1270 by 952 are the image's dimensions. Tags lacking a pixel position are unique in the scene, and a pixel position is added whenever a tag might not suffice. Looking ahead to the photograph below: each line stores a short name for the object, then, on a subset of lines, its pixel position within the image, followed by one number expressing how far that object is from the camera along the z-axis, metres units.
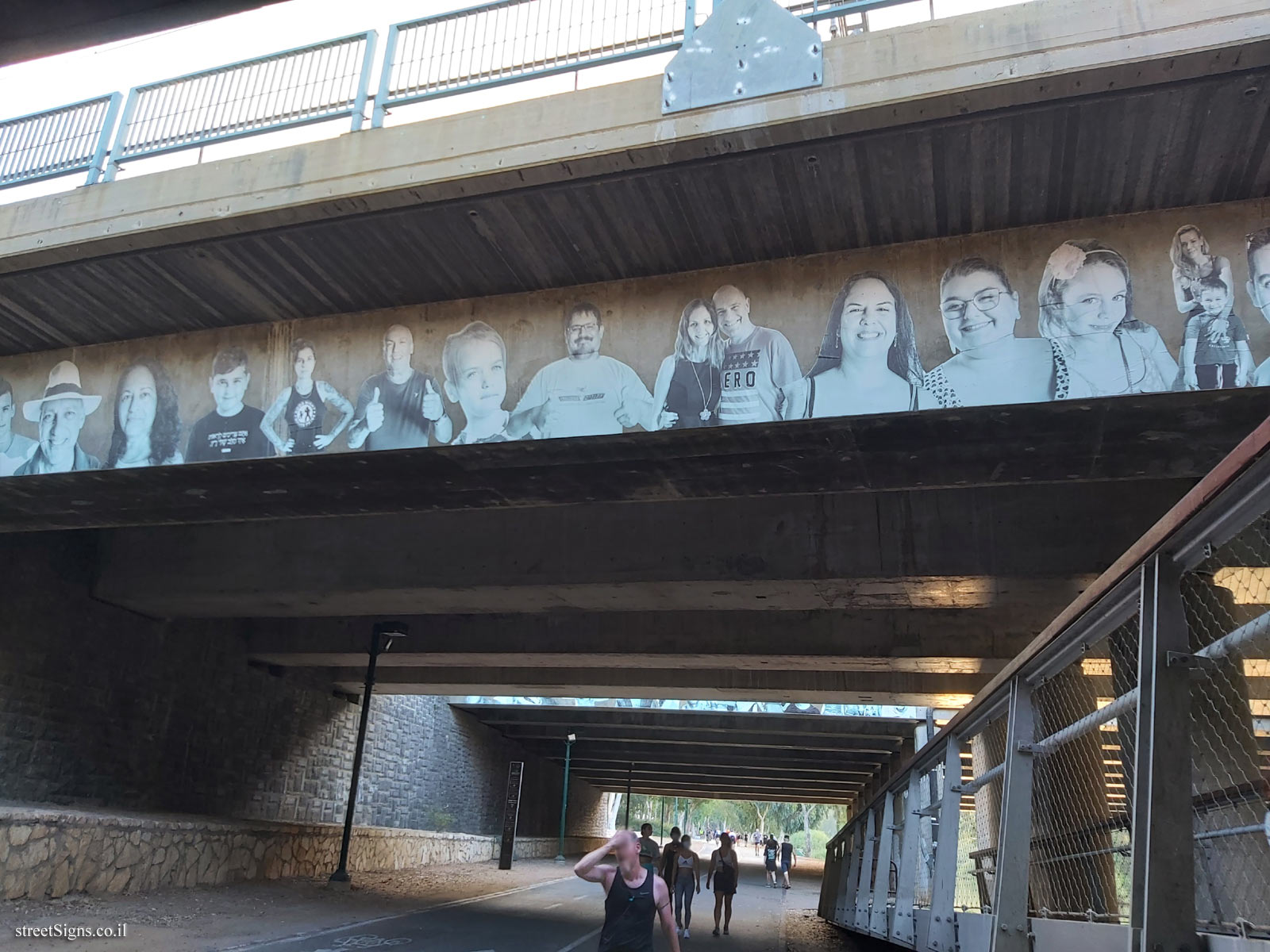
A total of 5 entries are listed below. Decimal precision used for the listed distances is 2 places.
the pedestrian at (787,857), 30.41
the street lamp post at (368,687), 15.17
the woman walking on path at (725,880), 14.76
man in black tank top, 5.45
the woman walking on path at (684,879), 14.55
